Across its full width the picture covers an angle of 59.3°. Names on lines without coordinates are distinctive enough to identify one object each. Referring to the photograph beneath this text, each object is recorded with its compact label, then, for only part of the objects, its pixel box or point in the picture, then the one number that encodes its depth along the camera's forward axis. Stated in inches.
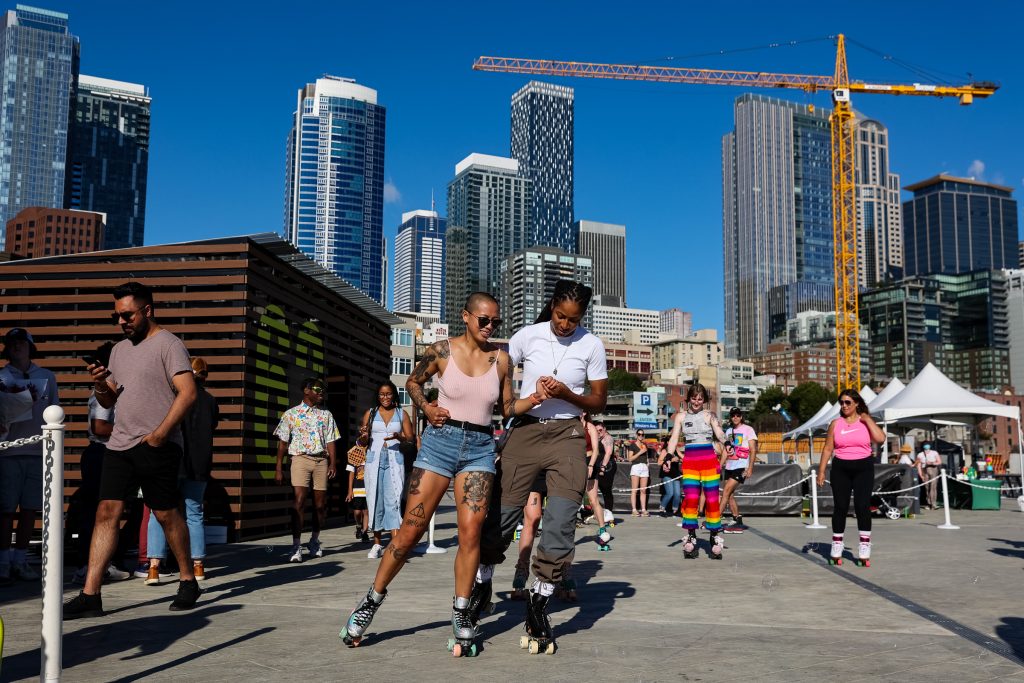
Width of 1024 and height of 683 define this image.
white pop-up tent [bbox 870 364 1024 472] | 749.9
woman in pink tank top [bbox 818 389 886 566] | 343.3
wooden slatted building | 406.9
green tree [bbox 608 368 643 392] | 6496.1
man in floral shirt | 357.7
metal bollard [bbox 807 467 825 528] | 549.3
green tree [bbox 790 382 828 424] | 5275.6
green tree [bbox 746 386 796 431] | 5400.6
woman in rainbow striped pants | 370.0
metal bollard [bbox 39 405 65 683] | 135.5
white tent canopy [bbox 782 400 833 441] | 1056.6
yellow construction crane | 3238.2
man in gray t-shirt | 211.8
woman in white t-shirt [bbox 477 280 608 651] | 190.5
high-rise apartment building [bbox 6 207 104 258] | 7303.2
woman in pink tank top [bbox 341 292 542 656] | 184.1
